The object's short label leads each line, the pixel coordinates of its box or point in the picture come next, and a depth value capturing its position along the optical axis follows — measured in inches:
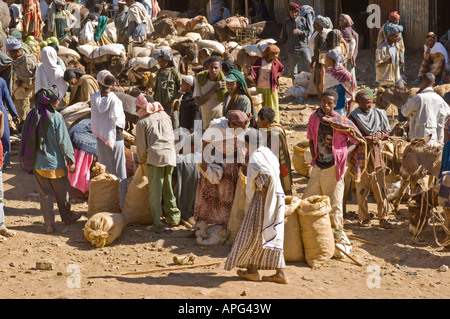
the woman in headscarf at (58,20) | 769.6
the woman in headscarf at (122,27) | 746.2
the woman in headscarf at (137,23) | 743.7
